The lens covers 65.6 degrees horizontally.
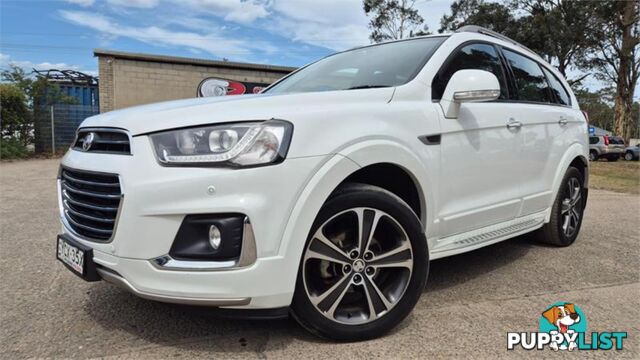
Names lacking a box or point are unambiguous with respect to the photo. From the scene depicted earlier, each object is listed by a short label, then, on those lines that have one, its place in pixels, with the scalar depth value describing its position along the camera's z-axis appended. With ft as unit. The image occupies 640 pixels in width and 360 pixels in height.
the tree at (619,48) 87.40
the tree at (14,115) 51.96
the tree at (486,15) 94.73
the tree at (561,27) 89.10
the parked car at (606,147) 87.35
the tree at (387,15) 108.99
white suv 7.14
